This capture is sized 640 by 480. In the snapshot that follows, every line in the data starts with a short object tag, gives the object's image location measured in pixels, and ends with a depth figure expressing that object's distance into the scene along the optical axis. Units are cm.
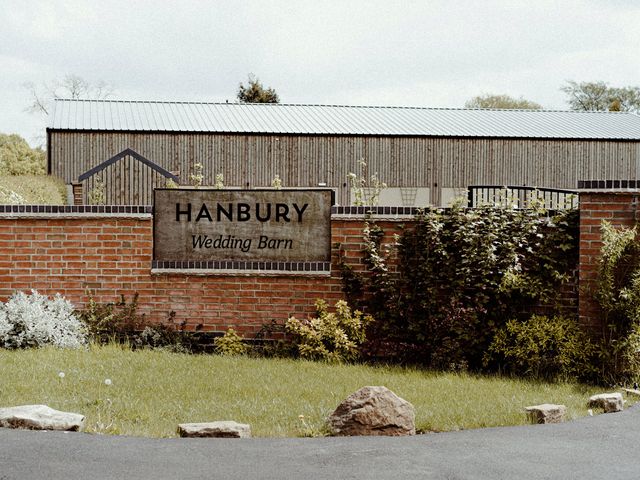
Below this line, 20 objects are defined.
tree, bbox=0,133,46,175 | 4439
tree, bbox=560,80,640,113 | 6762
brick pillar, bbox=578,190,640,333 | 951
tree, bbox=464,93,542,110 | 6444
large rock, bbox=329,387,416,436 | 660
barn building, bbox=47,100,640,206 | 3156
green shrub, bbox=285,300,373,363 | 1013
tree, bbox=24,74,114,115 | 5781
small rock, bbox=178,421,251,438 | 640
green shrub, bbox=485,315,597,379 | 933
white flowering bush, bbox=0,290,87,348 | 1000
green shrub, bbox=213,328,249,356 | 1049
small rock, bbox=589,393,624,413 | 768
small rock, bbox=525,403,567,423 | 710
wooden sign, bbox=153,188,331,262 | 1084
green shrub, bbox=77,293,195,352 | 1052
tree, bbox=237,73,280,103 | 5875
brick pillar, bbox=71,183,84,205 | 2485
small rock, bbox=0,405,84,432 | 651
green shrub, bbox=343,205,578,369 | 987
